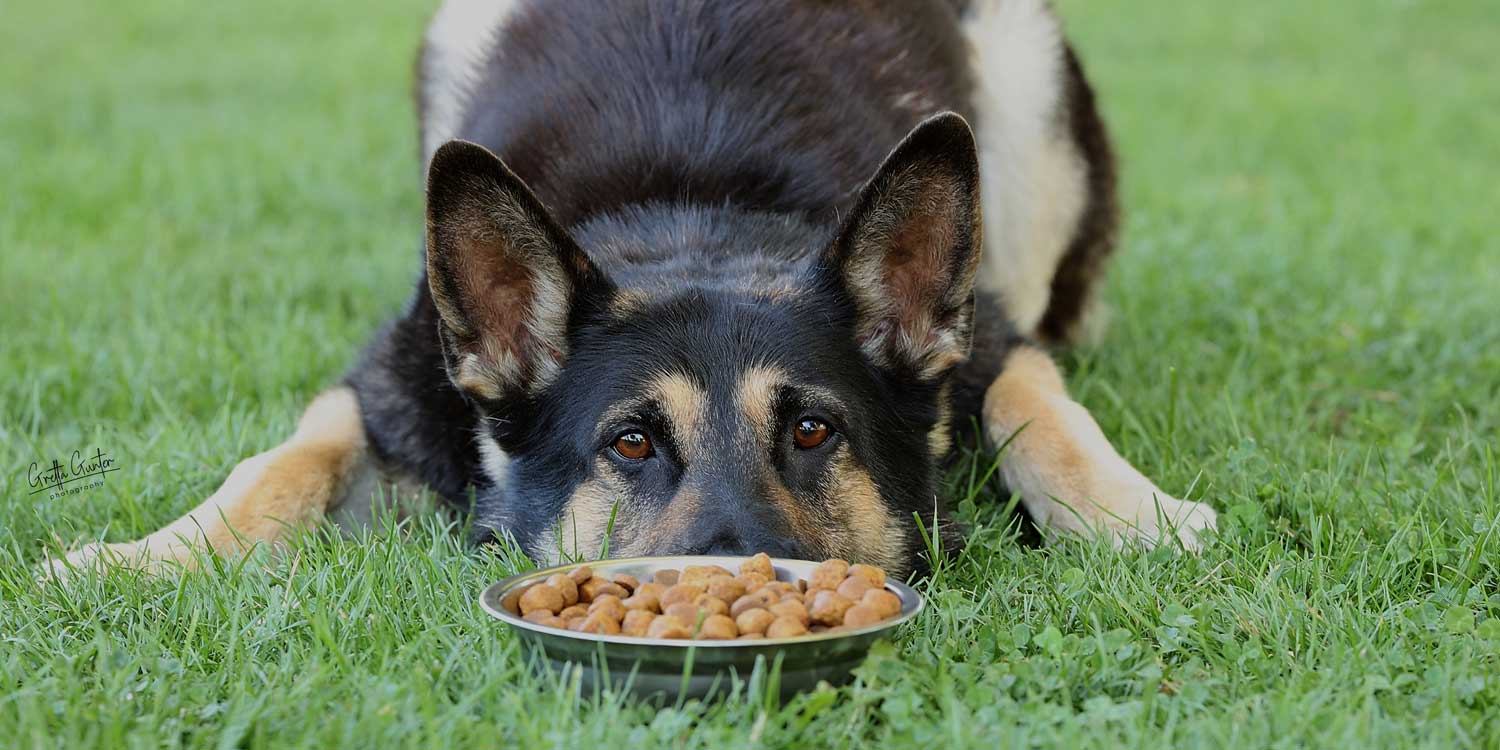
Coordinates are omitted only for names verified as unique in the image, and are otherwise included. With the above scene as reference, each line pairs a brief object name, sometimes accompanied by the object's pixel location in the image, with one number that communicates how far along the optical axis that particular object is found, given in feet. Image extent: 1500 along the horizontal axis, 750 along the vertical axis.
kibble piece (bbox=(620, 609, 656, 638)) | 8.61
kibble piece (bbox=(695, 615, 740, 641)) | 8.46
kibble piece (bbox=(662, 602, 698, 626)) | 8.59
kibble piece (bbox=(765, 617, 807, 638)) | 8.42
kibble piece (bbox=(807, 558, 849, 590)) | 9.11
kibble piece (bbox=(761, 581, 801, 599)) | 8.89
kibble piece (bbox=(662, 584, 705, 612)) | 8.87
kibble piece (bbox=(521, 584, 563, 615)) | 9.00
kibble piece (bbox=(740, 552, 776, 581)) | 9.20
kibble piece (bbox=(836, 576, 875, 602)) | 8.90
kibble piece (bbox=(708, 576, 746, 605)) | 8.86
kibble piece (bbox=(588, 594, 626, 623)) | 8.73
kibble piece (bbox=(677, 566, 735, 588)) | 9.08
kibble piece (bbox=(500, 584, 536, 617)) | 9.12
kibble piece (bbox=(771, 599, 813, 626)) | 8.55
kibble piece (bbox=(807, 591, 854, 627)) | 8.64
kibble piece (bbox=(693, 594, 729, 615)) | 8.63
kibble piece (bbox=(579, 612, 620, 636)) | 8.60
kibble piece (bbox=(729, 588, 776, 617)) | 8.68
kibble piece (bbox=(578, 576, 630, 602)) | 9.30
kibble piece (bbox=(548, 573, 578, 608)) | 9.14
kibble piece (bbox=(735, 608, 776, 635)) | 8.46
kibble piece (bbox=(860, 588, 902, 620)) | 8.73
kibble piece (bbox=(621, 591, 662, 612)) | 8.92
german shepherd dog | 10.91
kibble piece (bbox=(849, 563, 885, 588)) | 9.20
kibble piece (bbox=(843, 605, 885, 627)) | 8.61
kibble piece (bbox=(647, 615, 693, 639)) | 8.40
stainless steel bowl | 8.31
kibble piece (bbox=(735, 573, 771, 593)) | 8.98
